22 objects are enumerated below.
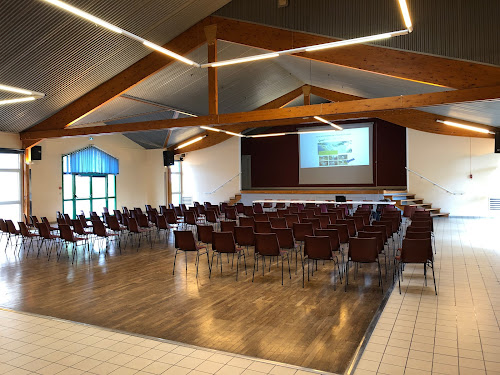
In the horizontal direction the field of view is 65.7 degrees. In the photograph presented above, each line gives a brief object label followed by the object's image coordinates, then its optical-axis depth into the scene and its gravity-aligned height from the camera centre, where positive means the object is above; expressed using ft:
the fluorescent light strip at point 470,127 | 46.52 +6.51
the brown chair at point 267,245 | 22.57 -3.57
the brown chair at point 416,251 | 20.17 -3.63
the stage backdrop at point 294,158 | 65.31 +4.63
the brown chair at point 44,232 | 31.09 -3.63
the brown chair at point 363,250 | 20.71 -3.65
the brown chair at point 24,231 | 32.04 -3.65
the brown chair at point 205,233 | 26.72 -3.36
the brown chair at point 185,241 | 24.29 -3.56
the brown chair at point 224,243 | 23.63 -3.58
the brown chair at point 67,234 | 29.25 -3.59
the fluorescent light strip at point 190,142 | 66.81 +7.56
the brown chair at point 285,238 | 24.75 -3.48
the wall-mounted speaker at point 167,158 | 65.82 +4.68
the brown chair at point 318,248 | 21.42 -3.62
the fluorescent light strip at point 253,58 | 23.30 +7.81
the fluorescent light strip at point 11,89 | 25.98 +6.71
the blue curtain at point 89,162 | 53.72 +3.54
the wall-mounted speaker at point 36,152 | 47.09 +4.30
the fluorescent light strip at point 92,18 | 13.98 +6.88
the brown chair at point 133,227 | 33.78 -3.61
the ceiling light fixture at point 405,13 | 15.97 +7.39
